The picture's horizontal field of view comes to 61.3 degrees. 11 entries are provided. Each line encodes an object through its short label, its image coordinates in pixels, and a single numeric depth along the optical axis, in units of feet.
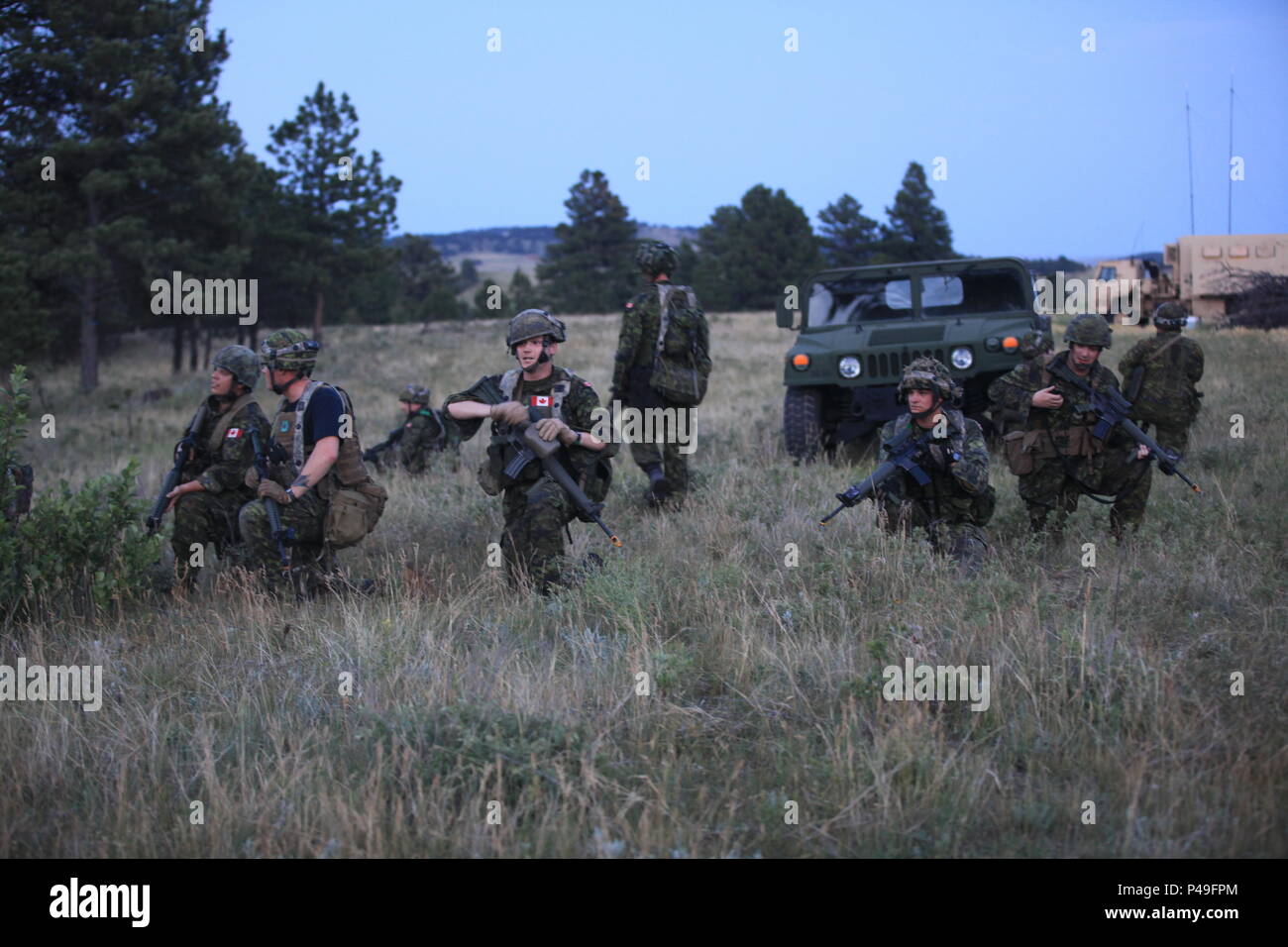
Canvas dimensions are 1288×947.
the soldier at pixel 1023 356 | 20.65
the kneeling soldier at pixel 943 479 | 17.37
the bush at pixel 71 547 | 16.89
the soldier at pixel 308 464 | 17.52
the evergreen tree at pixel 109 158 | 60.85
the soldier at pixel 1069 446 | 19.17
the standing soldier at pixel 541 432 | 17.04
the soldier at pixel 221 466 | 19.17
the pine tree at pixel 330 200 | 92.02
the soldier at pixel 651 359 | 23.06
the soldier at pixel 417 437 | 31.89
